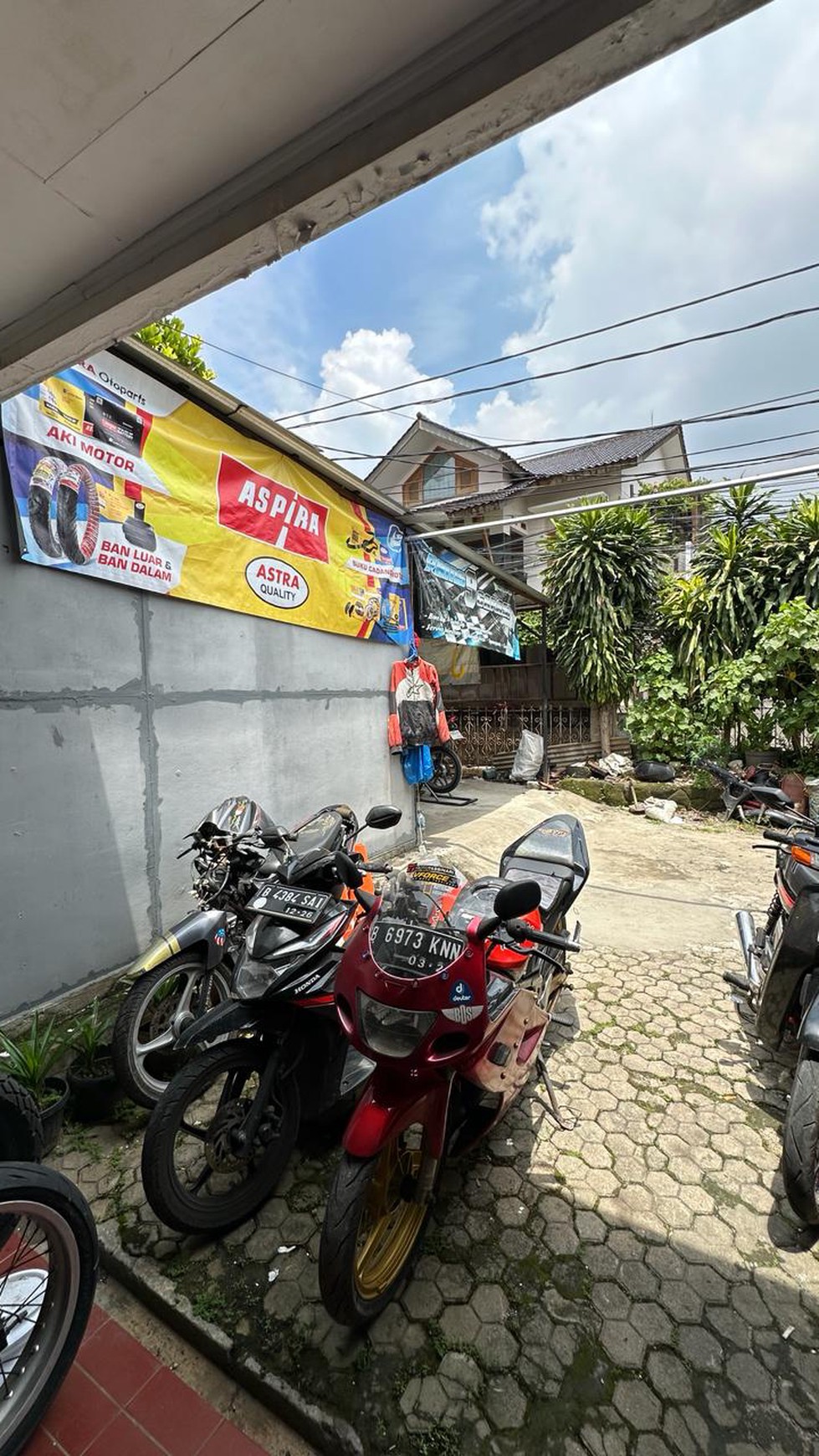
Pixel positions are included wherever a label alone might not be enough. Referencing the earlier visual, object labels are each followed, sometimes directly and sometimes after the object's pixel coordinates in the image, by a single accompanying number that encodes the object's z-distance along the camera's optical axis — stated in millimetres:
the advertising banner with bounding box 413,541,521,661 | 6129
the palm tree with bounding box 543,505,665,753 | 9070
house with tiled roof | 14781
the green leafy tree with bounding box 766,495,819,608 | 7441
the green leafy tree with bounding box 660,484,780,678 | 7906
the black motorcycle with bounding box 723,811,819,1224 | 1668
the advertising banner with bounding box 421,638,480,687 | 9922
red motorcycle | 1359
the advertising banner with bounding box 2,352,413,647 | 2723
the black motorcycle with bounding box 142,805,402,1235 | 1640
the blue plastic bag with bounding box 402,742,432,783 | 5863
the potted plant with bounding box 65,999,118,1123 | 2189
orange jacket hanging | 5664
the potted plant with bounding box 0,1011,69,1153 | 2059
